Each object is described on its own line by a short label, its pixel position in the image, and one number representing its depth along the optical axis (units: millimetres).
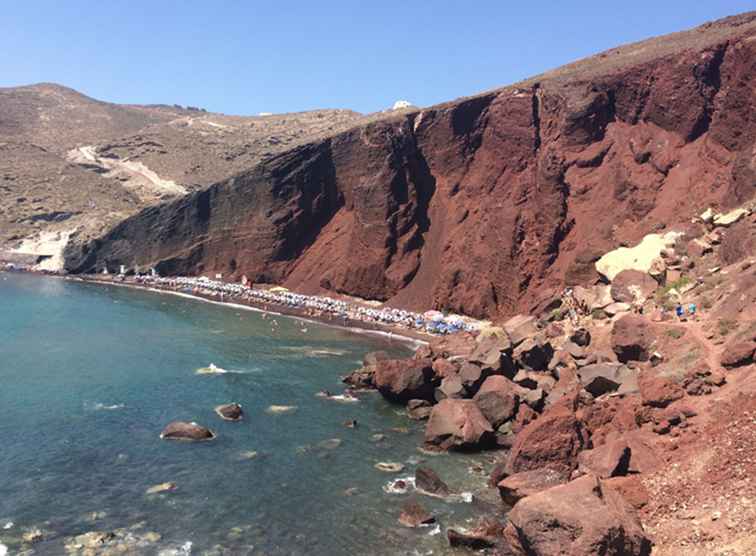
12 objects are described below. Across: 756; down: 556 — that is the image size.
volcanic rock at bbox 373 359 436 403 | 47156
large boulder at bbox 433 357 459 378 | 48466
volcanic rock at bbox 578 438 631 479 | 27062
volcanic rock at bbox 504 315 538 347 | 51784
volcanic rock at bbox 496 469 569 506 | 29062
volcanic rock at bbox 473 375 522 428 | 40281
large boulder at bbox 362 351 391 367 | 55162
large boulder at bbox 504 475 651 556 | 20922
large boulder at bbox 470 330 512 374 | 45781
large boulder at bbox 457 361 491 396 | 44938
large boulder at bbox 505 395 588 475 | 30406
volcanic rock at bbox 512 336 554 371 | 47000
